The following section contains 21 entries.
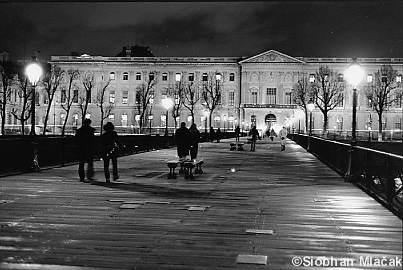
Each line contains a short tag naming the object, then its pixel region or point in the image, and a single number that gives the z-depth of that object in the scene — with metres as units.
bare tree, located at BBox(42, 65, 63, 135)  79.30
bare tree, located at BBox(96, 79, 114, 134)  115.43
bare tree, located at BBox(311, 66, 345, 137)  83.64
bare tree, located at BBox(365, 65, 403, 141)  91.42
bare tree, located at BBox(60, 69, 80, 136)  107.96
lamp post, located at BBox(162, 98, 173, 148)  37.45
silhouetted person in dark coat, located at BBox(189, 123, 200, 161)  19.24
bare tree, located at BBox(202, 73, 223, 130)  112.50
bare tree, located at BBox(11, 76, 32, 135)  75.88
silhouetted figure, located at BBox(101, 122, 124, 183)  15.35
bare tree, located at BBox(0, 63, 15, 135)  65.37
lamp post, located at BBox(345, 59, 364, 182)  16.07
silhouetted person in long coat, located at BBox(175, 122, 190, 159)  17.95
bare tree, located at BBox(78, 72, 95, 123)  108.32
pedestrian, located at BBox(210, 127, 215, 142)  55.25
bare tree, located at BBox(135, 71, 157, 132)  105.94
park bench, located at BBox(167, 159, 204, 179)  15.93
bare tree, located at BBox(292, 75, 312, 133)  97.59
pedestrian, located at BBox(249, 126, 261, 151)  37.25
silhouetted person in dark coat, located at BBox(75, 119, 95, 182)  15.12
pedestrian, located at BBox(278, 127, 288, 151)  38.09
